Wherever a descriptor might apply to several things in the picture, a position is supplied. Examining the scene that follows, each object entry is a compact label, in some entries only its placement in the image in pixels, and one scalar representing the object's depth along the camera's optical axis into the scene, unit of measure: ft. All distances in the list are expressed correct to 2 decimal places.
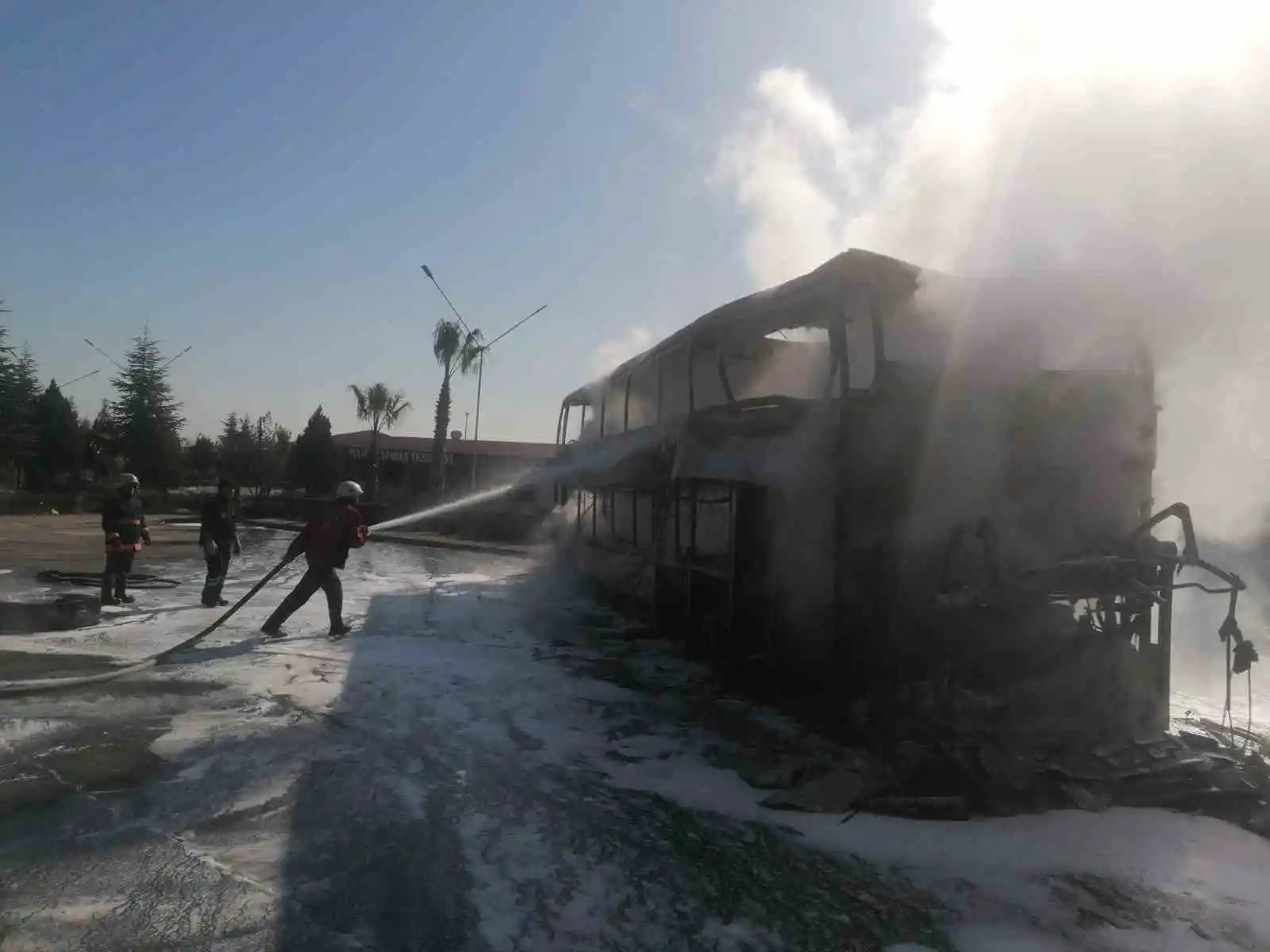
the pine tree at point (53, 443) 140.26
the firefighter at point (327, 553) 28.89
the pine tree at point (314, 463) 132.05
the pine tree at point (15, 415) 119.44
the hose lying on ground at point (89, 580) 39.19
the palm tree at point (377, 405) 138.41
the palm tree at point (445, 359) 102.17
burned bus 20.68
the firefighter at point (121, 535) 31.89
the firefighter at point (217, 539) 33.65
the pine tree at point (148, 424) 145.07
